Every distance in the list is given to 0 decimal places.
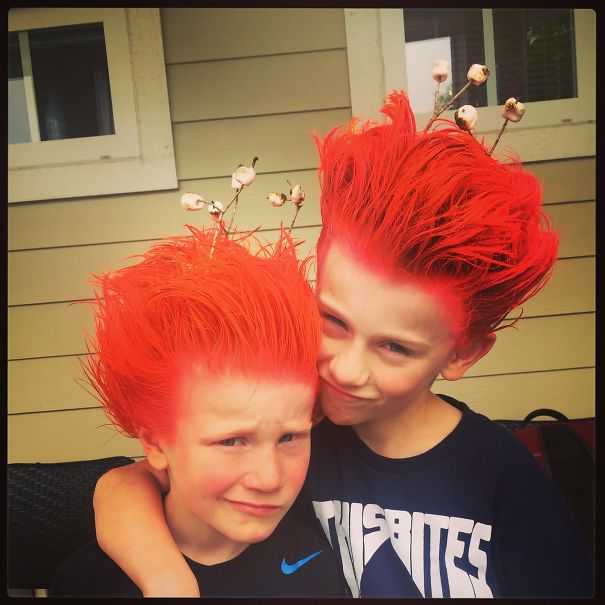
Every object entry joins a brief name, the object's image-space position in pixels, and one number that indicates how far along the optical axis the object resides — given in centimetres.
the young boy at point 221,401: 104
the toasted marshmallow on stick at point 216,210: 117
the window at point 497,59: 116
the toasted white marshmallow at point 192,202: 118
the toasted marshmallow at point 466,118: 111
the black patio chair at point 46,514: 119
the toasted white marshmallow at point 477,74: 115
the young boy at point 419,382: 102
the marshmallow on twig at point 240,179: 117
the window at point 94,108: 120
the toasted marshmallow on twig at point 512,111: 114
